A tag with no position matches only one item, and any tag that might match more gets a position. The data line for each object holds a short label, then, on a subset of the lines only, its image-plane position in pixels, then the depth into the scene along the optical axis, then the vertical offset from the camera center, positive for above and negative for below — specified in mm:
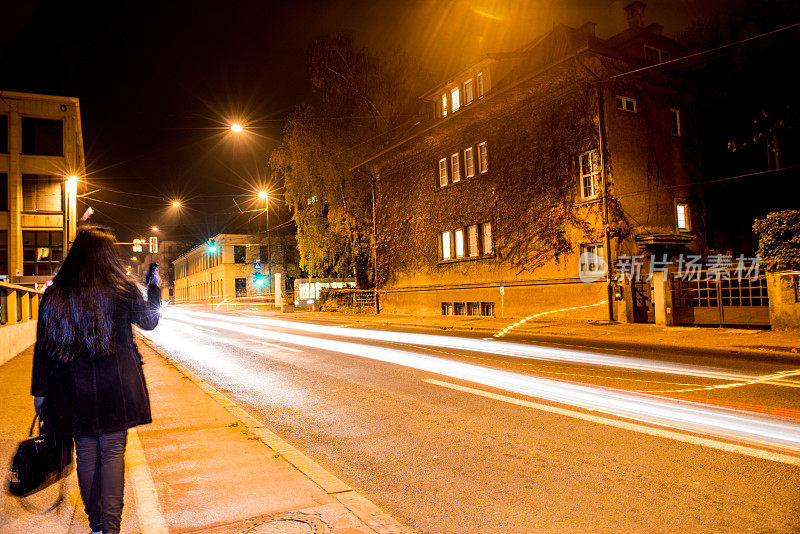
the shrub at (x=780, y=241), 13492 +764
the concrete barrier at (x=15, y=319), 12391 -433
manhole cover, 3317 -1532
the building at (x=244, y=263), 64625 +3897
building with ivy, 18938 +4576
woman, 3053 -406
